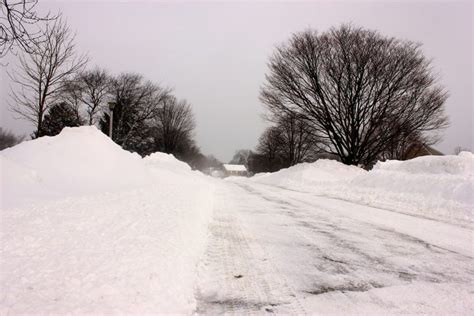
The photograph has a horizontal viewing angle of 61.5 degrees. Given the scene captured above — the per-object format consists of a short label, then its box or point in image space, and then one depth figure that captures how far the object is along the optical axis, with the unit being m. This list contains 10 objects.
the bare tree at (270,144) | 56.28
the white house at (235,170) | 122.19
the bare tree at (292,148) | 50.53
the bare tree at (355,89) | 26.70
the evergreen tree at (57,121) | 33.80
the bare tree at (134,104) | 48.53
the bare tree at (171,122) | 56.19
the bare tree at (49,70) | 15.30
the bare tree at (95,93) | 47.81
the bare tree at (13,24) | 6.80
